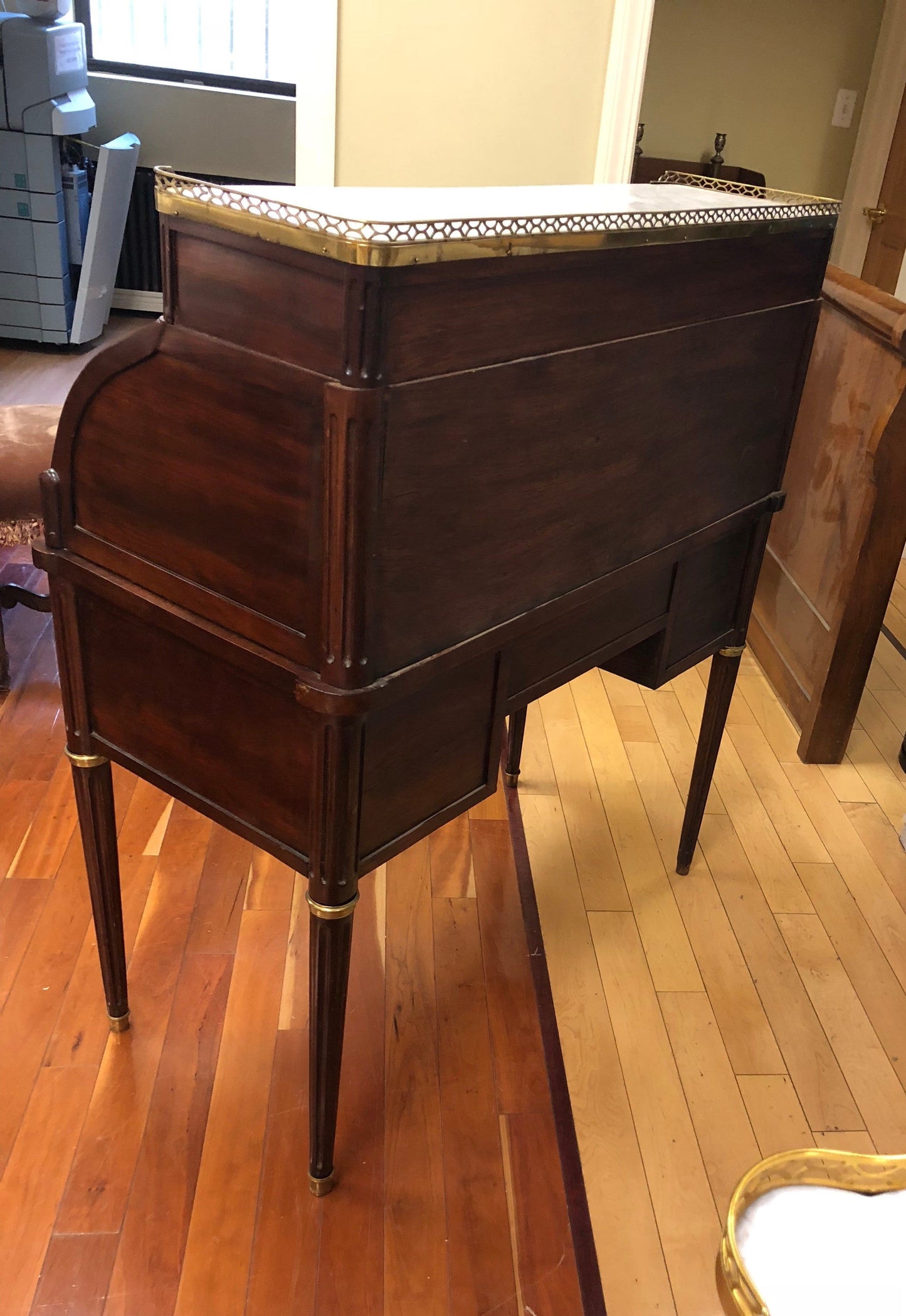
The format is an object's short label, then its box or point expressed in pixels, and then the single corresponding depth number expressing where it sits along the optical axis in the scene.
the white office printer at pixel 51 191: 4.22
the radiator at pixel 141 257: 5.03
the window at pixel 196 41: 4.90
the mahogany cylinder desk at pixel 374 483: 1.02
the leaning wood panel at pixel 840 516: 2.36
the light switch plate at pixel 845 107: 4.82
